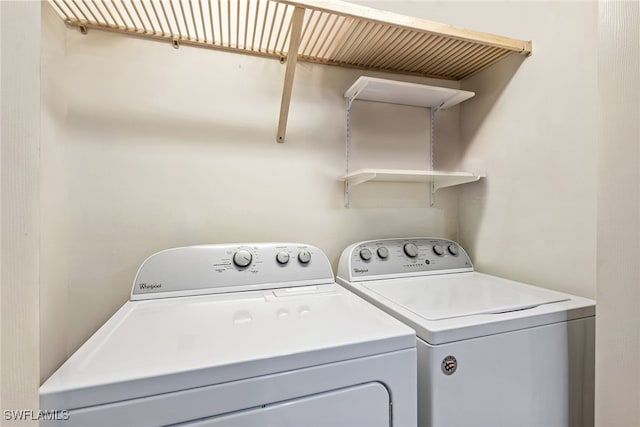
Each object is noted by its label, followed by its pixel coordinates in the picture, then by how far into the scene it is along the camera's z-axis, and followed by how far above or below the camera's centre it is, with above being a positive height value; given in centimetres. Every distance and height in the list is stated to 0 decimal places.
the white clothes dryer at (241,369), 49 -30
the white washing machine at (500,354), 71 -39
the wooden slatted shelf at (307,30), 99 +72
